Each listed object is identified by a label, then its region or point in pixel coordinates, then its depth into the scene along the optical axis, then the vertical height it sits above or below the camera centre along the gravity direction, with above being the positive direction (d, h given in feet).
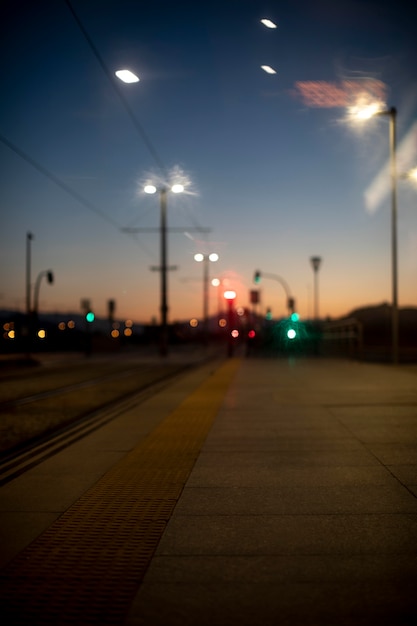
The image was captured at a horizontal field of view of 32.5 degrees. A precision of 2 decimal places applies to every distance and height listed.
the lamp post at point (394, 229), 91.15 +13.75
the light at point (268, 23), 42.04 +18.46
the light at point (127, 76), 46.06 +16.74
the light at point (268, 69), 47.04 +17.70
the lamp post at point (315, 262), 139.85 +14.33
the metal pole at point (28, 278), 171.32 +13.46
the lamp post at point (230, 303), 118.42 +5.42
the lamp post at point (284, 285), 149.89 +11.92
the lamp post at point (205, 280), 137.59 +15.03
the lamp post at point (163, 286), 154.46 +10.80
